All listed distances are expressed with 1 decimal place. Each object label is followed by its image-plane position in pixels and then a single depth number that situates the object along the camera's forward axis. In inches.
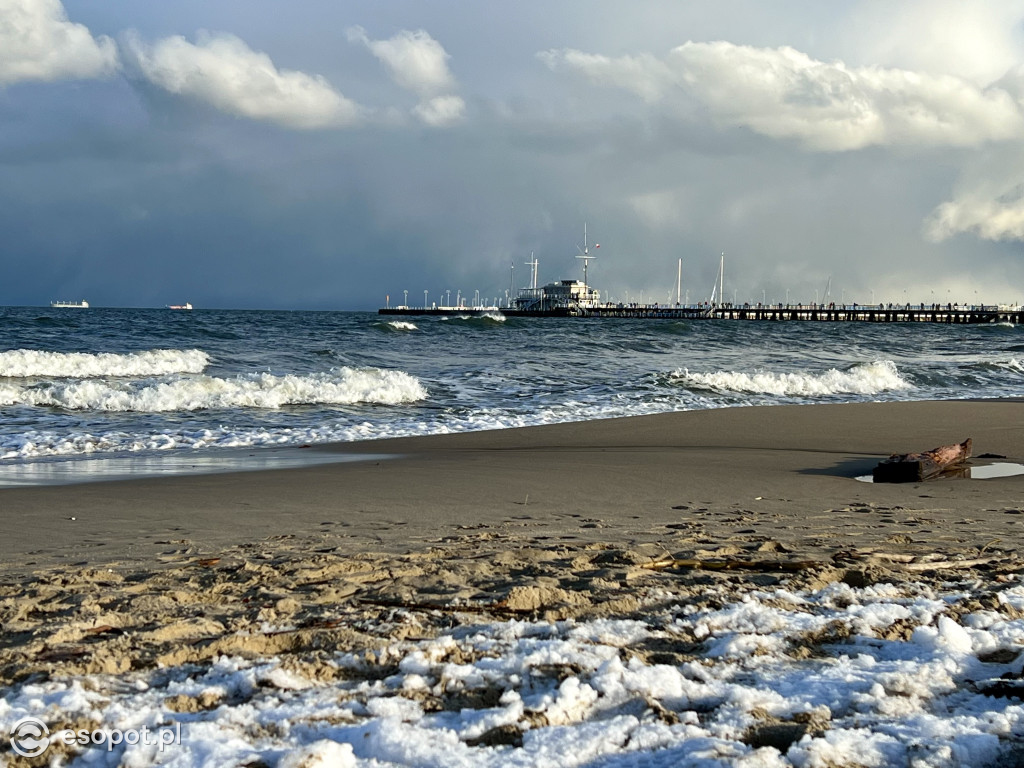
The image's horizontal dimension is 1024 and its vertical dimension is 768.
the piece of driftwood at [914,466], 311.7
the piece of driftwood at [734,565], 172.7
